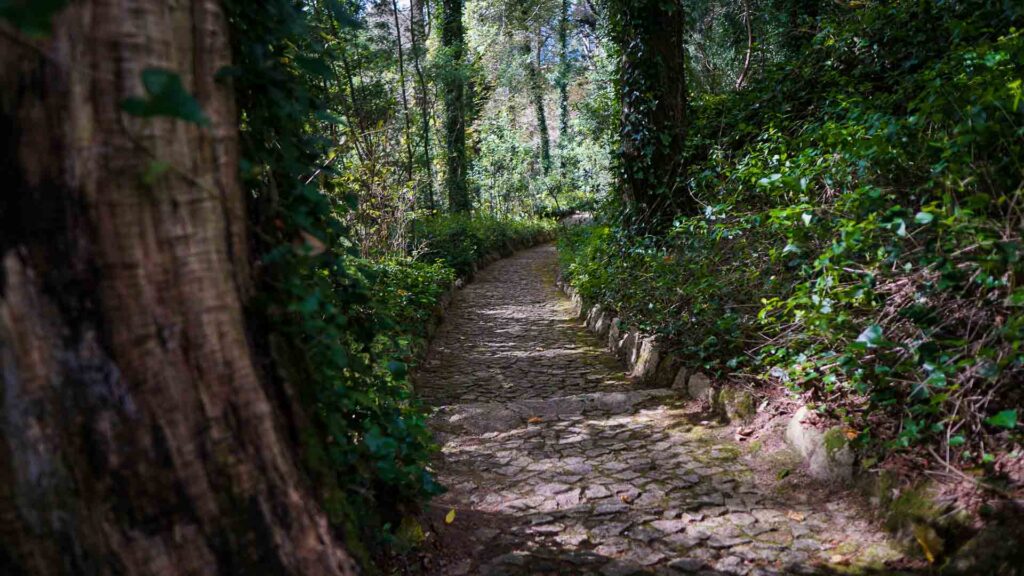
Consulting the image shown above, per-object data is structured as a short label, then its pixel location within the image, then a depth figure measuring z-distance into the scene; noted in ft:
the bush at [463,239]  41.04
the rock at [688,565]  8.04
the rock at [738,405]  12.93
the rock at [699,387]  14.74
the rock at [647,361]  17.88
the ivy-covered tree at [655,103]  24.50
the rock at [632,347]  19.31
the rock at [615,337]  21.57
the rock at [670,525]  9.17
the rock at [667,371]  16.90
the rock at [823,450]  9.69
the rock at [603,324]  23.97
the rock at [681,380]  16.05
